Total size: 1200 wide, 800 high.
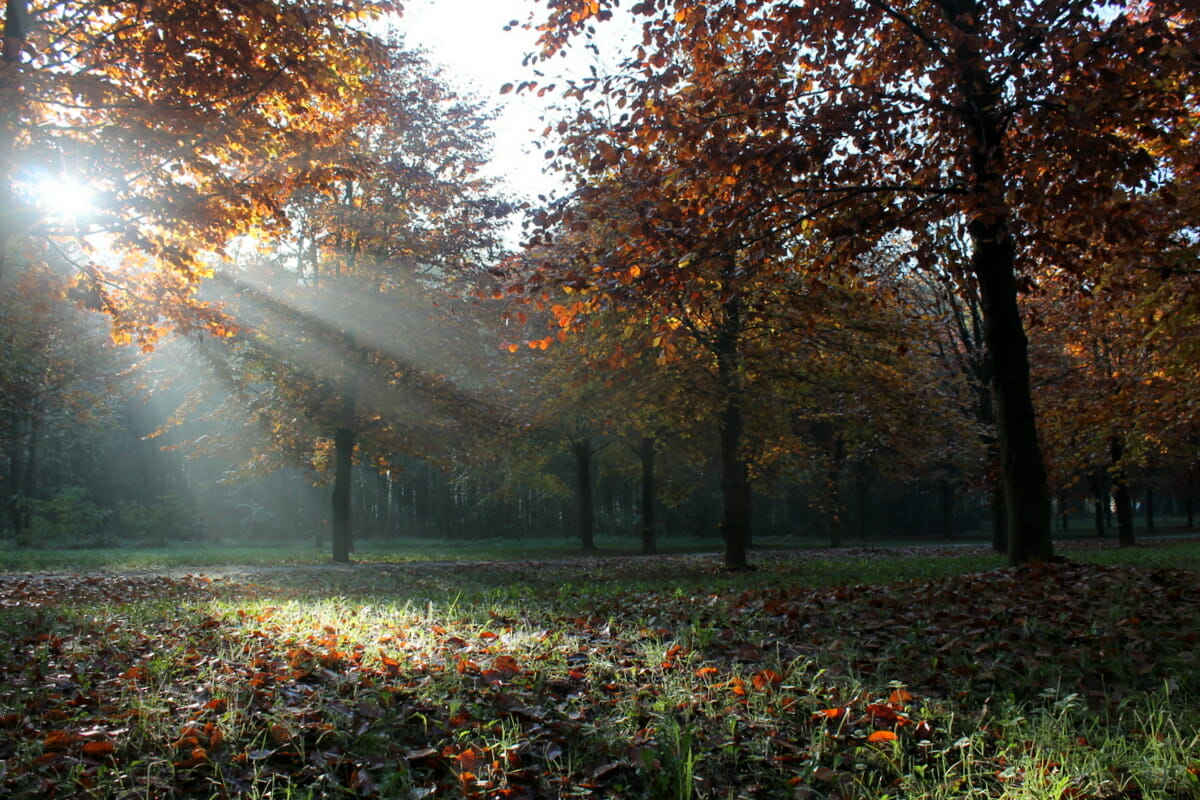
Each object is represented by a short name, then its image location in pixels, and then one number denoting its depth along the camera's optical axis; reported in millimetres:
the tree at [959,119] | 6625
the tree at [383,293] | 18219
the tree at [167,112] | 8617
